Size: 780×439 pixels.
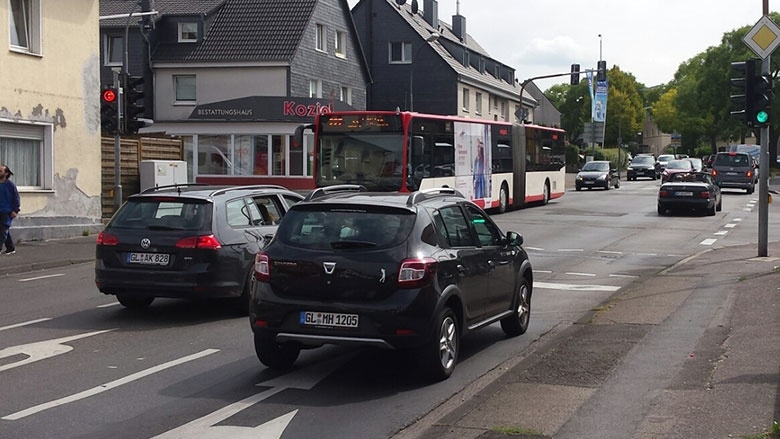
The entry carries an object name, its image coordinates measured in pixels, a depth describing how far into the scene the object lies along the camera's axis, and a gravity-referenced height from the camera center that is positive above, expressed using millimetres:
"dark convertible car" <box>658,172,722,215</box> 31516 -849
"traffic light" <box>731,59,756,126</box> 17125 +1434
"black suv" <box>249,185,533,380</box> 7926 -918
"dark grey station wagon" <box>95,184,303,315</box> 11273 -907
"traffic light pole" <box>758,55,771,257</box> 16969 -237
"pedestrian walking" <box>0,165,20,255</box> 19375 -649
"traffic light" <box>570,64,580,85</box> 51509 +4818
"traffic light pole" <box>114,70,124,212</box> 23844 -23
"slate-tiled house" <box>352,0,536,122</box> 62938 +6670
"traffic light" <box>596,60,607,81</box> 51375 +5182
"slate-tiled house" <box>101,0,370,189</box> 42906 +4444
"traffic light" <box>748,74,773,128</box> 16903 +1189
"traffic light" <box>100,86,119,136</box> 22531 +1347
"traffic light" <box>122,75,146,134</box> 22547 +1441
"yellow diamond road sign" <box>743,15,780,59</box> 16141 +2143
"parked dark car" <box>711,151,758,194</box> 47000 -83
